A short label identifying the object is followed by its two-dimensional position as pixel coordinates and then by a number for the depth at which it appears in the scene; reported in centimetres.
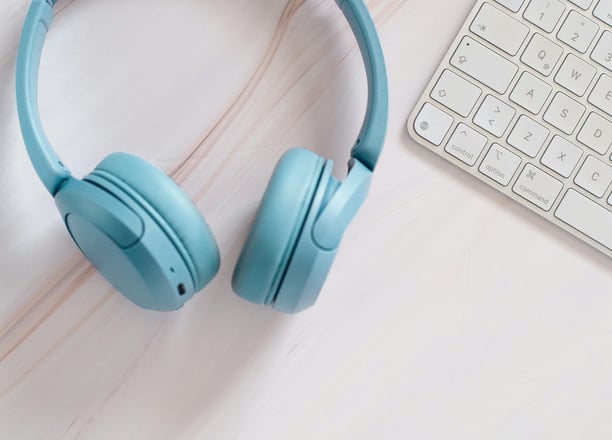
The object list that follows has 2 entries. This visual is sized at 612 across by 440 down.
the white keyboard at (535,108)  75
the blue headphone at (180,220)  67
